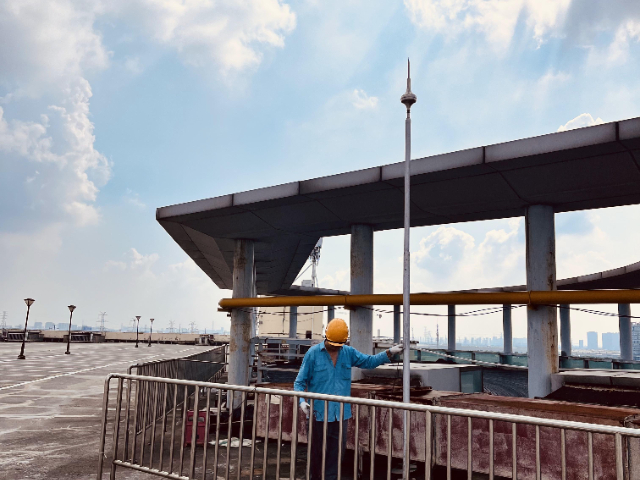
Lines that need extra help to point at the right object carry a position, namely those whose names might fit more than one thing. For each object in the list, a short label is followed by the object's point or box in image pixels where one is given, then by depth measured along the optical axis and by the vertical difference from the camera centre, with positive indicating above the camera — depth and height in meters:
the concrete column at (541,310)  10.87 +0.24
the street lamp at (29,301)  33.84 +0.50
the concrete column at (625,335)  29.56 -0.71
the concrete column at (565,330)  32.34 -0.52
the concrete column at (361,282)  13.02 +0.91
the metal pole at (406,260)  6.33 +0.79
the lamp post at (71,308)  43.14 +0.13
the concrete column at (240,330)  14.79 -0.48
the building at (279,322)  70.50 -1.06
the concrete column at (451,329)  33.72 -0.67
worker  5.40 -0.67
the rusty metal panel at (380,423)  7.66 -1.75
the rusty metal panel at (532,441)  6.25 -1.60
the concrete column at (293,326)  43.57 -0.99
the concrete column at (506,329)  33.44 -0.57
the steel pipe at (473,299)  9.51 +0.45
